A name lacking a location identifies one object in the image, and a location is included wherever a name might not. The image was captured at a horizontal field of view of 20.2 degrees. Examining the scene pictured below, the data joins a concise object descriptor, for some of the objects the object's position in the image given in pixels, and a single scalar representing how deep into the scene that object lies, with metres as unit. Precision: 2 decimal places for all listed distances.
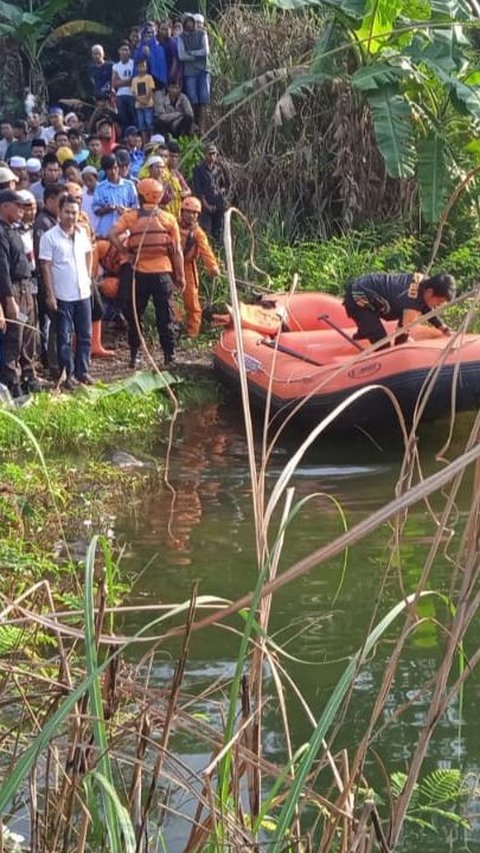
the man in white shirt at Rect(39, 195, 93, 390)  9.77
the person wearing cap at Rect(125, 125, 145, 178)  13.47
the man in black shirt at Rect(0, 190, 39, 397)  9.22
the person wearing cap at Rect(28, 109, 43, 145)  15.01
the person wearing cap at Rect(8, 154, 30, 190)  11.55
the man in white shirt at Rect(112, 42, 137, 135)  15.93
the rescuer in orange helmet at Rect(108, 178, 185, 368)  10.51
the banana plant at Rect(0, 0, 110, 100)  18.80
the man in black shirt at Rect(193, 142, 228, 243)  13.62
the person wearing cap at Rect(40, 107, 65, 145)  14.89
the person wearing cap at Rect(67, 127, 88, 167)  13.69
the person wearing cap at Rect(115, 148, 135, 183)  12.16
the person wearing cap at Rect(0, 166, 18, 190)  9.99
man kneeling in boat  9.29
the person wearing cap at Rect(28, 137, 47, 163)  13.55
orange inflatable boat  9.11
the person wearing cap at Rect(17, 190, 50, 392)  9.66
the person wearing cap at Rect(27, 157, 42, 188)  12.42
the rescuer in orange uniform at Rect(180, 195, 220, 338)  11.82
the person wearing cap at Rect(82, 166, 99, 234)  11.80
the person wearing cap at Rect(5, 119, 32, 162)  13.87
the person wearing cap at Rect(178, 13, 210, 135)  15.20
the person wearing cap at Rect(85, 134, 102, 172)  14.15
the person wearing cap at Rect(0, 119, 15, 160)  14.49
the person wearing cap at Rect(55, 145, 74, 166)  12.84
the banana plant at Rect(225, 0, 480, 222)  10.94
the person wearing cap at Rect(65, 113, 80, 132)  15.38
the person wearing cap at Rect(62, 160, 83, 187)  11.68
